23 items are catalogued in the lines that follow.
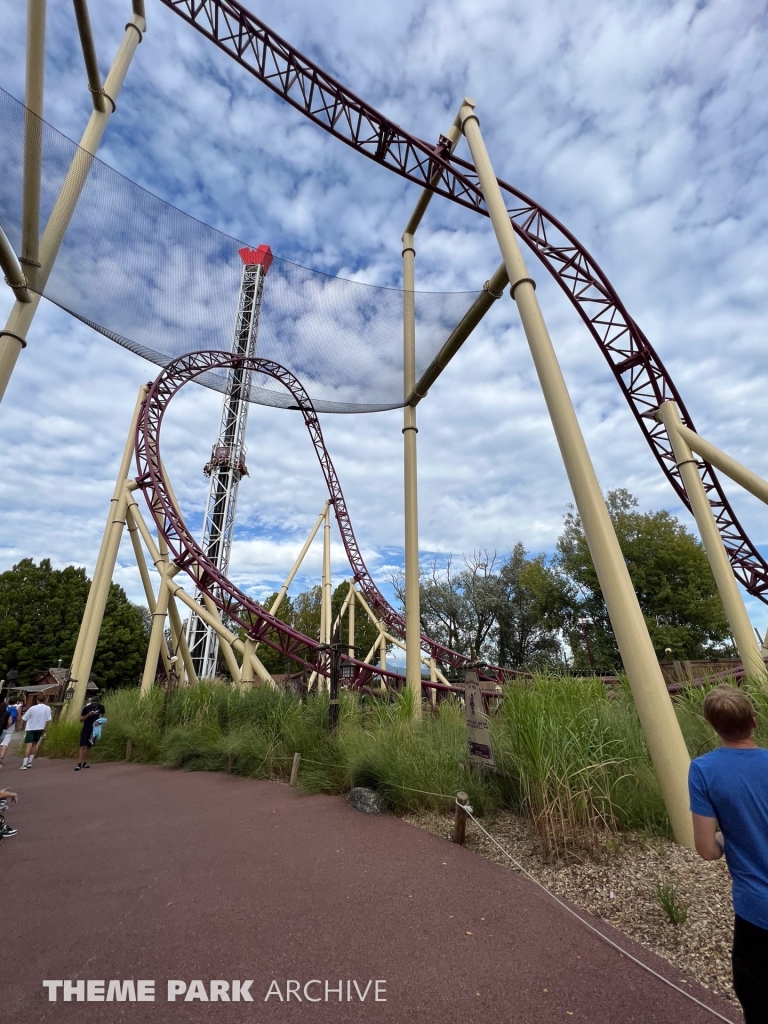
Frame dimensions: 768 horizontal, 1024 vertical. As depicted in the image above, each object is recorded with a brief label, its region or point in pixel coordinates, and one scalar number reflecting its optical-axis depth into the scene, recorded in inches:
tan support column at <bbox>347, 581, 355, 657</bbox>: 784.3
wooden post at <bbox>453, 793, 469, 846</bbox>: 147.7
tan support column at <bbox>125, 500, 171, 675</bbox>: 487.5
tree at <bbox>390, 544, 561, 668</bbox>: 1199.6
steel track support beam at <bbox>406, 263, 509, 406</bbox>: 252.5
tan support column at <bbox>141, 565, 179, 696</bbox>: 466.3
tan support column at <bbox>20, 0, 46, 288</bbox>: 139.6
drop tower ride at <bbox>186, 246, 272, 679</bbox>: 1108.1
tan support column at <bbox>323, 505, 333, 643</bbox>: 635.5
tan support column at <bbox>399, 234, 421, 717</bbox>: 281.3
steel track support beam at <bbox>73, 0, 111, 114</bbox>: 168.2
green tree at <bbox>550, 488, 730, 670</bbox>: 942.4
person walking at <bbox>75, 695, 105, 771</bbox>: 322.0
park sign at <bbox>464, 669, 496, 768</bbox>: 154.5
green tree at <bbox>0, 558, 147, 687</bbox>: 1048.2
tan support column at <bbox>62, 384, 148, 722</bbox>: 417.4
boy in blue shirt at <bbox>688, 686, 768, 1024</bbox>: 56.7
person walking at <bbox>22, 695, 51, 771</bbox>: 357.1
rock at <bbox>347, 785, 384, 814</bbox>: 183.9
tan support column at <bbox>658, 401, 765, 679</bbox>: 213.3
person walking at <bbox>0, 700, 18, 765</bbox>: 207.3
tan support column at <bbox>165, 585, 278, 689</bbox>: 462.0
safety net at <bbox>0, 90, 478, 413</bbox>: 166.2
